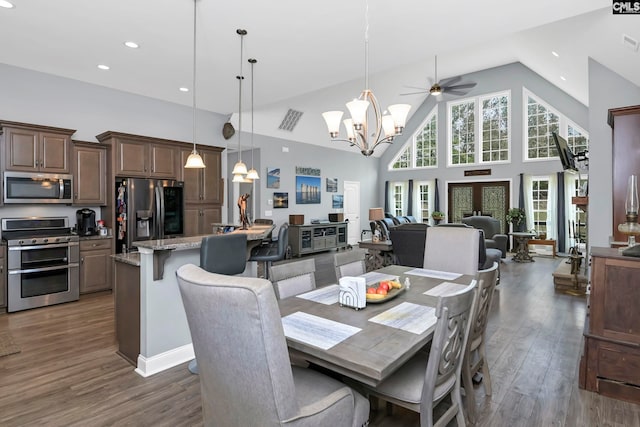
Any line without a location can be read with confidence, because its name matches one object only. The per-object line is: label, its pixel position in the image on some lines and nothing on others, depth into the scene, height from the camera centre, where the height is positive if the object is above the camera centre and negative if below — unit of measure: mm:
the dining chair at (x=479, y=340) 1910 -836
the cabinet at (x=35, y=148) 4219 +834
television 4828 +861
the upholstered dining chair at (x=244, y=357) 1124 -515
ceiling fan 6670 +2548
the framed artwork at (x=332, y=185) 9766 +774
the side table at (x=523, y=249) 7754 -880
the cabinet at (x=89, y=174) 4812 +547
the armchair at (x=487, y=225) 8250 -331
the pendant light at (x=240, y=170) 3918 +525
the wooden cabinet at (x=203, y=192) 5805 +354
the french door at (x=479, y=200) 9602 +352
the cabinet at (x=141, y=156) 4977 +862
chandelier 3059 +904
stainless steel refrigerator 4961 +25
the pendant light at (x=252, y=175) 4645 +502
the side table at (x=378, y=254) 5801 -742
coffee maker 4930 -149
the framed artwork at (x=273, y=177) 8047 +819
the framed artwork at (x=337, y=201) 9938 +311
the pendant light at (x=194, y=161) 3629 +540
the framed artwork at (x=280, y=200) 8164 +278
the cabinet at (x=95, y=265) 4703 -748
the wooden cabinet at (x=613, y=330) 2299 -825
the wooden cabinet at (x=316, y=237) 8148 -655
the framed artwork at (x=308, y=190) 8812 +588
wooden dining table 1328 -576
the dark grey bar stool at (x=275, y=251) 4059 -489
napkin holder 1956 -470
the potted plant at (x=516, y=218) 8859 -171
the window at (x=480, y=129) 9586 +2417
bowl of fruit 2042 -505
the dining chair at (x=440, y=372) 1460 -806
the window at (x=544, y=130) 8562 +2110
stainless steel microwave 4253 +318
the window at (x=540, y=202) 8984 +251
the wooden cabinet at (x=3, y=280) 4066 -822
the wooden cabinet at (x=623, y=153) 3434 +600
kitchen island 2713 -786
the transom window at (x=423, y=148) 10828 +2072
